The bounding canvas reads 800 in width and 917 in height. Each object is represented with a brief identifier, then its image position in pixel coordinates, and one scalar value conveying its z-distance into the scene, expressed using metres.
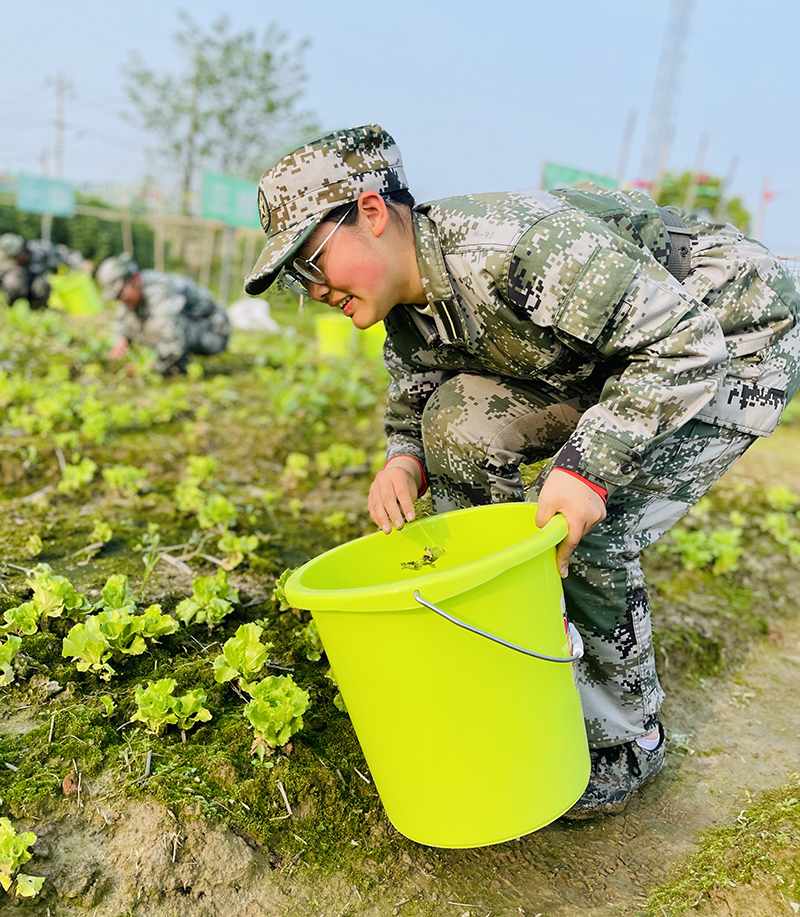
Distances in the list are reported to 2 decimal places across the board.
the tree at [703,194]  15.02
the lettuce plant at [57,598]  1.90
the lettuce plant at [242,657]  1.77
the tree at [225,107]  19.56
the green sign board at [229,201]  9.41
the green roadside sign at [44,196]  10.78
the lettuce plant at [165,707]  1.63
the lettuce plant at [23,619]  1.84
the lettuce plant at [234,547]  2.44
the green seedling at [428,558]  1.74
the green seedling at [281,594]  1.90
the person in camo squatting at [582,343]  1.45
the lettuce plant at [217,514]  2.75
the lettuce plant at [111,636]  1.73
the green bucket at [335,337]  7.23
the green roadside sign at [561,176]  7.19
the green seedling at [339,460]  3.80
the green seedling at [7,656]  1.70
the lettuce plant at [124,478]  3.09
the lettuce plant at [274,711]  1.60
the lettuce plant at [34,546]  2.40
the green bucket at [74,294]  7.43
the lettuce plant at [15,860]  1.30
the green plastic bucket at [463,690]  1.24
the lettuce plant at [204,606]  2.00
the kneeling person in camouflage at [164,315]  6.02
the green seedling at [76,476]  3.08
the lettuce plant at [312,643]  2.02
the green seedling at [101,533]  2.54
